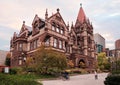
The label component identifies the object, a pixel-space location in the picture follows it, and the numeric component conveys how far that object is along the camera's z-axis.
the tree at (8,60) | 26.85
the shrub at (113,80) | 7.07
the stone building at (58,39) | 19.47
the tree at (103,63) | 28.29
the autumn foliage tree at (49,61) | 14.14
